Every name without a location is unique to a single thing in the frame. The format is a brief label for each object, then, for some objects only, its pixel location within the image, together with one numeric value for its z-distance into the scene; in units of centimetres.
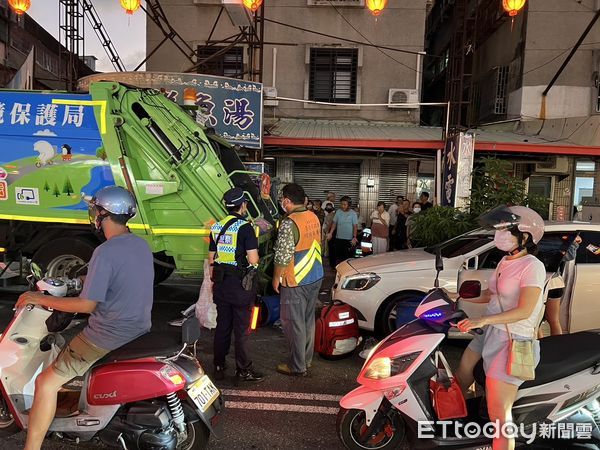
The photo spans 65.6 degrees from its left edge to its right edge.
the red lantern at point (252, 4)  938
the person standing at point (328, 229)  923
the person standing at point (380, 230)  920
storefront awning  1055
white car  508
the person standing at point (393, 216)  1028
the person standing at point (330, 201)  1109
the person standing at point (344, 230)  889
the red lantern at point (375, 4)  984
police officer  401
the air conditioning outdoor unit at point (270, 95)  1335
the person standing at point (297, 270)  419
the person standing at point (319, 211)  1005
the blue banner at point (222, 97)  945
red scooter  268
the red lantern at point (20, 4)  1052
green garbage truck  573
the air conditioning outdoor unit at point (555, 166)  1213
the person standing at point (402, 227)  975
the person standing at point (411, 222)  802
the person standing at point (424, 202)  1015
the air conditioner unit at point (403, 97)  1353
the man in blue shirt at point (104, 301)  257
